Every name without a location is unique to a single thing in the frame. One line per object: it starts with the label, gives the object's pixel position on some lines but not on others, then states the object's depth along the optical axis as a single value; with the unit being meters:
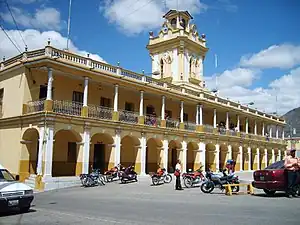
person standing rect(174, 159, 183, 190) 17.38
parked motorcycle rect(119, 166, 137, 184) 21.02
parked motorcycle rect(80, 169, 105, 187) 19.92
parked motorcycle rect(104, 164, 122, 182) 21.67
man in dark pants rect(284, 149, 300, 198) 12.77
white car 9.42
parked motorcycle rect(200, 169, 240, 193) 15.55
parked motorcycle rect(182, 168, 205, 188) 19.33
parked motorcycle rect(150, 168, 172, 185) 20.62
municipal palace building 20.83
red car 12.97
